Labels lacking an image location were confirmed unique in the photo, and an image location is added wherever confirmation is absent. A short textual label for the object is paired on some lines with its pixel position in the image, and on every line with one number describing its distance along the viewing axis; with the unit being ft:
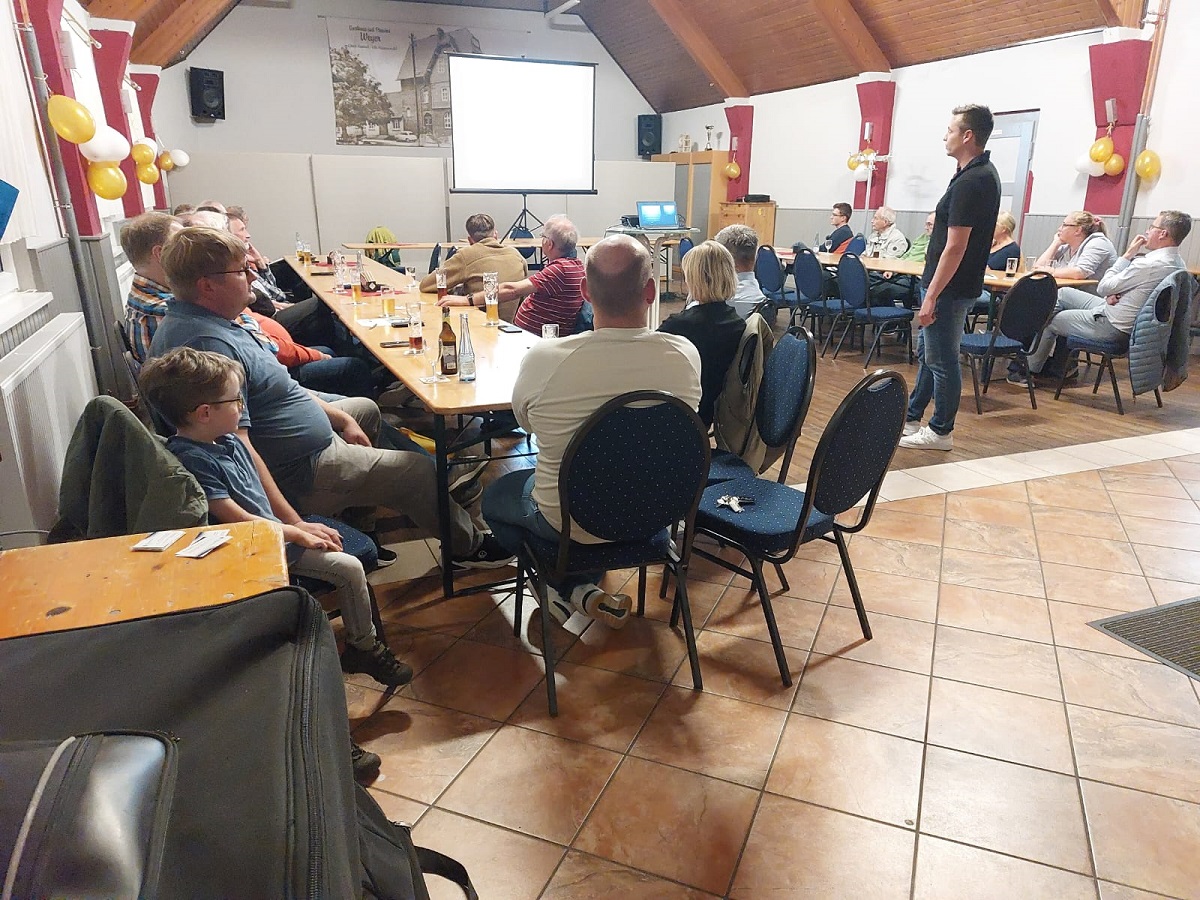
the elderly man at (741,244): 11.81
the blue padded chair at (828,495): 6.21
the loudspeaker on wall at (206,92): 32.76
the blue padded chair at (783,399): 7.43
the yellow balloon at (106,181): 13.20
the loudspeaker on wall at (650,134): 41.65
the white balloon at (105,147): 12.55
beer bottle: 8.68
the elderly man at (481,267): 14.16
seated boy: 5.41
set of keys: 7.13
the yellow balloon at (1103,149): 21.16
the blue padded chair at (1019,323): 14.87
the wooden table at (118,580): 3.25
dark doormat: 7.22
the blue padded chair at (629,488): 5.66
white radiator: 5.97
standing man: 11.34
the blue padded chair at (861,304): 18.86
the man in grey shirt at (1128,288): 15.02
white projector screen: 26.40
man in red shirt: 12.35
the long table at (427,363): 7.66
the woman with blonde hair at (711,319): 8.23
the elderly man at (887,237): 25.00
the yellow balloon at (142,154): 19.11
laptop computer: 31.86
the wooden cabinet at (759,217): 33.12
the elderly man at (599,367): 6.01
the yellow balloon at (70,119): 11.09
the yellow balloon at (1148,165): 20.54
